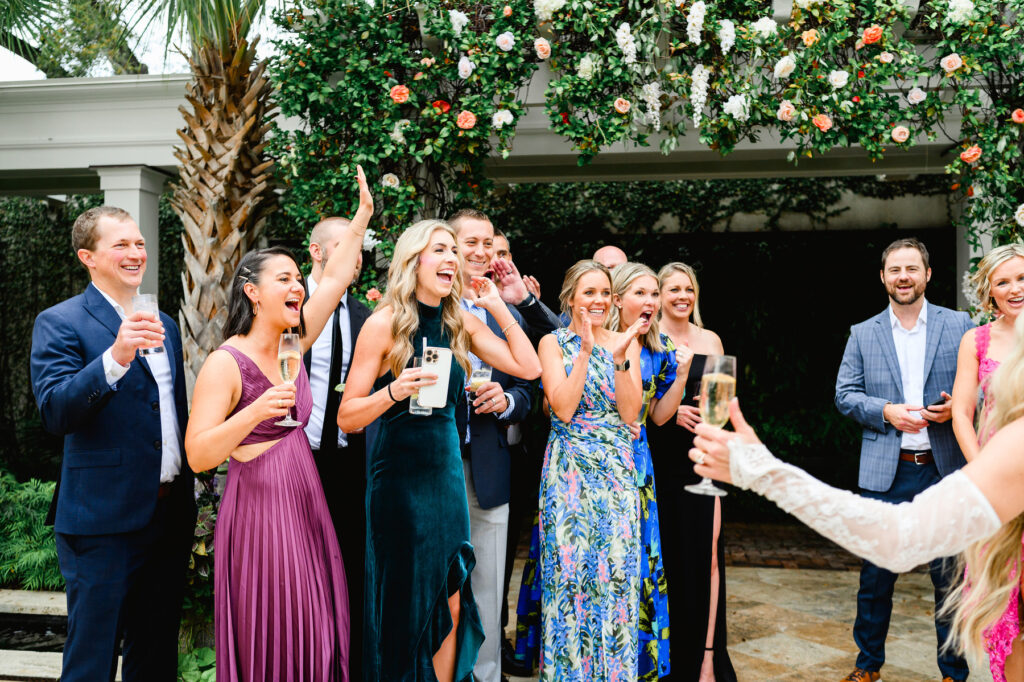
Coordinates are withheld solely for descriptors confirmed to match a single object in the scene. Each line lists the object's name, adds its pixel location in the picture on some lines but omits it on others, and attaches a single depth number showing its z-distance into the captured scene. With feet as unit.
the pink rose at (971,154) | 14.96
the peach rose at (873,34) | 14.40
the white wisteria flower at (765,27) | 14.46
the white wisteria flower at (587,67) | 14.87
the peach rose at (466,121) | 15.34
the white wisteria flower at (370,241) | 15.61
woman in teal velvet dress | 9.32
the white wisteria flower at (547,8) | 14.57
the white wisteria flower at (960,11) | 14.34
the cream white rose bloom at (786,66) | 14.49
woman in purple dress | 8.37
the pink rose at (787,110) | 14.85
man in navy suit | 8.75
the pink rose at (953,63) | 14.57
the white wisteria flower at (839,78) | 14.61
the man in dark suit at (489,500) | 11.35
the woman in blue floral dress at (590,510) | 10.63
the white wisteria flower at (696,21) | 14.38
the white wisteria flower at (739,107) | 14.85
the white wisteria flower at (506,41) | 14.90
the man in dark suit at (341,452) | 10.61
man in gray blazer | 12.28
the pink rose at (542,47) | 14.89
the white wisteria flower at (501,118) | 15.35
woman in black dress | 11.87
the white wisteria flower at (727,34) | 14.56
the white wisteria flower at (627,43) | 14.69
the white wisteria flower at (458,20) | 15.07
